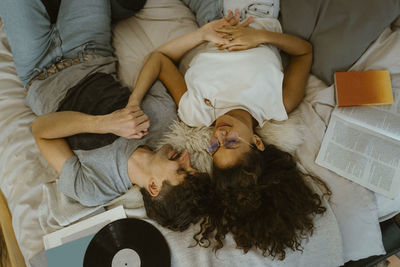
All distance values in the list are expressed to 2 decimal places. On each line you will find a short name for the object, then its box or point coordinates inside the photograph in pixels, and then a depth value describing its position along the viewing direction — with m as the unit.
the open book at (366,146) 1.07
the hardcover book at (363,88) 1.13
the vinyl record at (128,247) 0.99
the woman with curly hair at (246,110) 0.99
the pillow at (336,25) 1.11
